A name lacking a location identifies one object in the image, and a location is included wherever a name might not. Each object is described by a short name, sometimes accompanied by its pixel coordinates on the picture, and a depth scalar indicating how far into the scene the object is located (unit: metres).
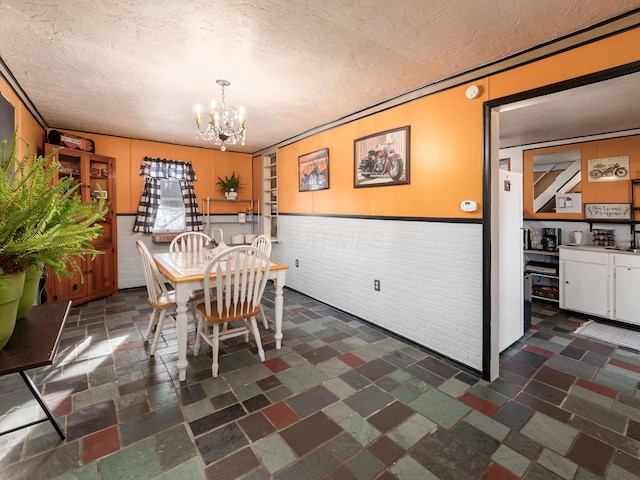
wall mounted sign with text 3.81
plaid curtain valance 4.89
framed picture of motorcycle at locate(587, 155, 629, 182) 3.83
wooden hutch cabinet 3.90
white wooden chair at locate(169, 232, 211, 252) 3.68
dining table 2.27
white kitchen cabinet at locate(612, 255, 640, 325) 3.28
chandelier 2.65
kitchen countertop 3.40
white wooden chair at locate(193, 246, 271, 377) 2.28
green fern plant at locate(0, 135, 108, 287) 0.87
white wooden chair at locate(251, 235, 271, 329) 3.54
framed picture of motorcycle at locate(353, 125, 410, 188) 2.96
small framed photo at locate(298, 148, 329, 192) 4.01
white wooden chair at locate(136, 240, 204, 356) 2.54
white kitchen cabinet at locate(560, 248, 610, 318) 3.52
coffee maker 4.36
